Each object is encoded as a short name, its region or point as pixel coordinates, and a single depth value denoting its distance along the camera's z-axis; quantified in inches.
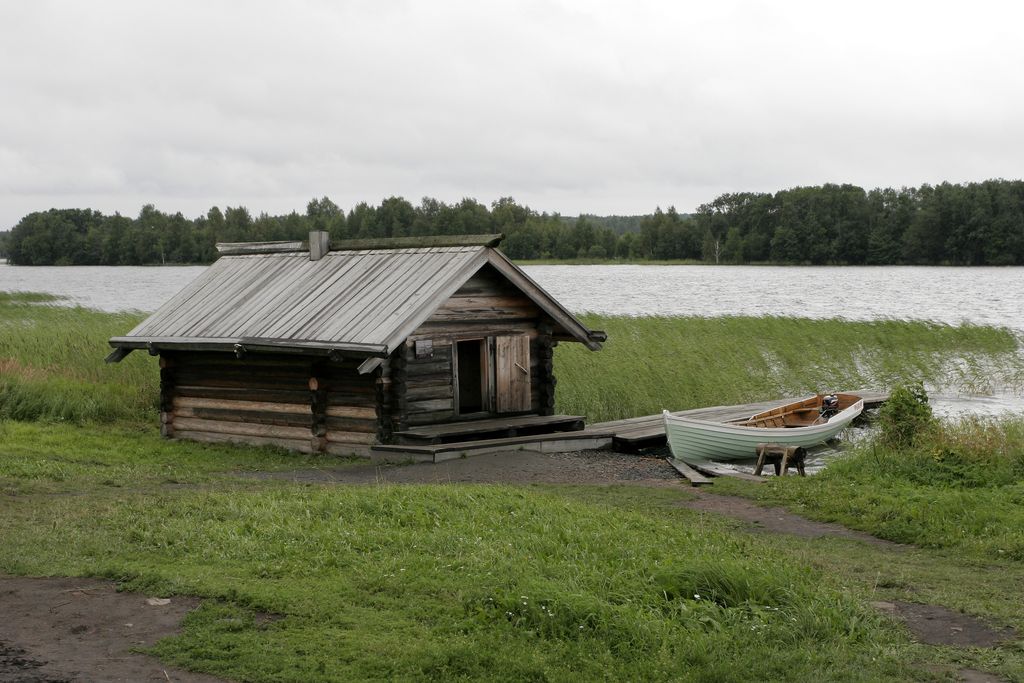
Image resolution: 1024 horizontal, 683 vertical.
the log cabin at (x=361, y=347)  772.6
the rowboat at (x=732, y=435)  807.7
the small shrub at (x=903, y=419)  681.0
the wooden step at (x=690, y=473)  677.3
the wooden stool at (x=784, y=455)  749.9
